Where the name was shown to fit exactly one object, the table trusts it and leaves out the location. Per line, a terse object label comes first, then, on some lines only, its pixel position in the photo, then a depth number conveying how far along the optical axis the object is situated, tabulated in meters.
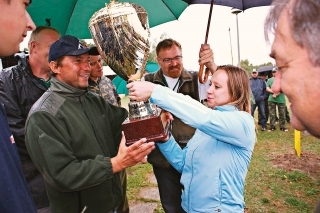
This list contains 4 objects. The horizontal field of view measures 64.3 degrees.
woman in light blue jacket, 1.63
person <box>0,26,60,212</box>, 2.19
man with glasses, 2.85
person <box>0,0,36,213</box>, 0.91
